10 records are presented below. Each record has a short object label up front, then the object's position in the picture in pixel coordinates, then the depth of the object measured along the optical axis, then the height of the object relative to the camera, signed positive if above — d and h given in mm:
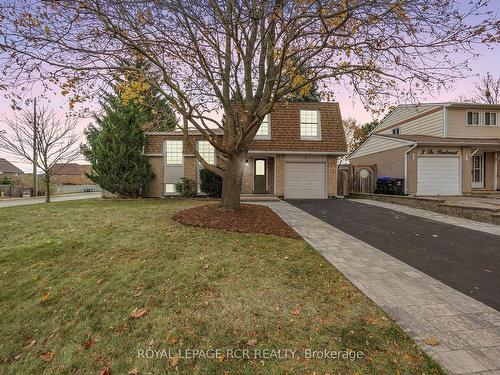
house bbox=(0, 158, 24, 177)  48719 +3020
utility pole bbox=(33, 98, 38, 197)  16525 +3024
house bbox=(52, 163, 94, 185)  55350 +1844
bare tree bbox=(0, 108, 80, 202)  15883 +2621
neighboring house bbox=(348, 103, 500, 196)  15141 +2107
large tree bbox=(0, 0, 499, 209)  5434 +3568
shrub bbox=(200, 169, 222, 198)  15140 +84
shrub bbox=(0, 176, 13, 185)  27419 +350
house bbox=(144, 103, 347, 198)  15086 +1792
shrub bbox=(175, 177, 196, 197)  15914 -162
